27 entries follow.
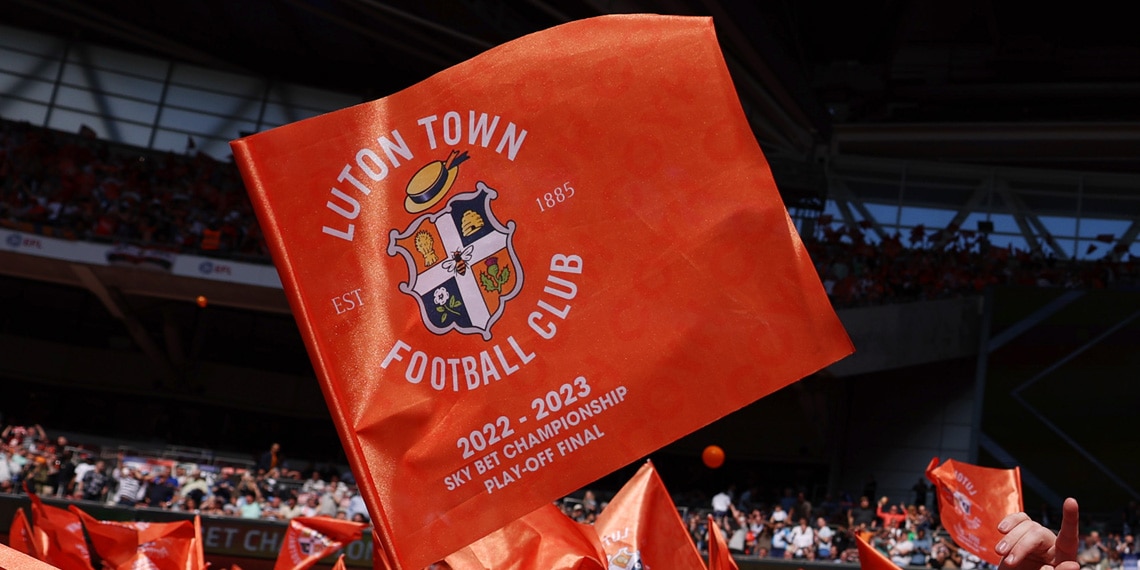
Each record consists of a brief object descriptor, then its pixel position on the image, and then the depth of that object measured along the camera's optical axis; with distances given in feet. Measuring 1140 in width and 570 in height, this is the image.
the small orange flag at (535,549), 19.60
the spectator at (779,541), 59.47
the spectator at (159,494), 63.62
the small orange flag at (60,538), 28.78
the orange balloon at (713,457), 87.59
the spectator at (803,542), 59.31
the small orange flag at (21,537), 27.89
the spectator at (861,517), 62.85
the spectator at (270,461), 77.08
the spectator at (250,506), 63.21
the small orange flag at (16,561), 7.51
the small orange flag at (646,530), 21.72
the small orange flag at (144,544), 26.84
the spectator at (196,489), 63.82
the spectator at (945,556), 54.44
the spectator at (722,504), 65.79
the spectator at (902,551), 56.70
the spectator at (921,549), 56.54
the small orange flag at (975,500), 40.06
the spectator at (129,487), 63.46
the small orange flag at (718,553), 21.39
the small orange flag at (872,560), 15.72
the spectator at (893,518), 59.62
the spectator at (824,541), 59.31
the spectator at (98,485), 64.08
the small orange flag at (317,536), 29.63
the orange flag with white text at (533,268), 11.71
